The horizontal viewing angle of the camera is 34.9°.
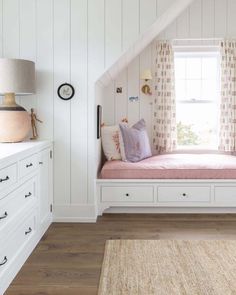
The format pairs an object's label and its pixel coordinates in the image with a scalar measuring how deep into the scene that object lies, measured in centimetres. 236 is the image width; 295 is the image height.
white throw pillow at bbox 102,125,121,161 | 438
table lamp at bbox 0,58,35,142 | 322
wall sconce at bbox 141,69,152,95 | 474
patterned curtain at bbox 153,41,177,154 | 480
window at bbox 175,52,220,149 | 493
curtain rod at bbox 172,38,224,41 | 477
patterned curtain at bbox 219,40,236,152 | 474
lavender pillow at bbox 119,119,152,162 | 421
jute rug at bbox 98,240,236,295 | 231
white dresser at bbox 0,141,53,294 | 228
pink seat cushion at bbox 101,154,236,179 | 393
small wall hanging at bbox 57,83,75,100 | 365
